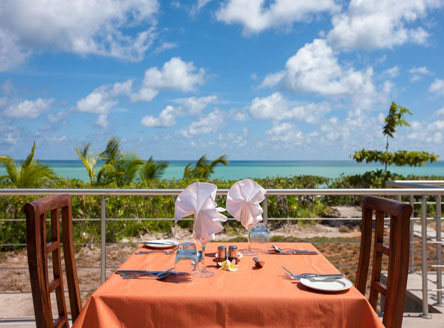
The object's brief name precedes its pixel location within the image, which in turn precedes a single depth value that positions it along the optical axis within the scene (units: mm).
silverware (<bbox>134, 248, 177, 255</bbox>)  2065
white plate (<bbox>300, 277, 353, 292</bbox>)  1424
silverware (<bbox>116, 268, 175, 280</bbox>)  1601
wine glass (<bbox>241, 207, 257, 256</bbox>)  1993
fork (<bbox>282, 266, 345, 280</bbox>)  1571
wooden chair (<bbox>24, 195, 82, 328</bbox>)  1517
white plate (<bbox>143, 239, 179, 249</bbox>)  2159
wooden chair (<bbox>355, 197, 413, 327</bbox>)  1542
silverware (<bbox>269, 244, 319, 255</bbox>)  2057
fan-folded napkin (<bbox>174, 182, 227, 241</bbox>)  1659
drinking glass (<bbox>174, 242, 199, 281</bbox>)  1651
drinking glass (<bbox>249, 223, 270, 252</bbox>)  2104
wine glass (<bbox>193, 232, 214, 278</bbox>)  1631
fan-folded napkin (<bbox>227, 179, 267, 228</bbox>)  1977
